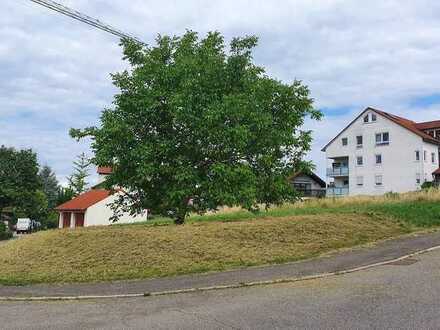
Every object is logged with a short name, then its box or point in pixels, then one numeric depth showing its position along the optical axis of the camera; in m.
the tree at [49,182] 92.00
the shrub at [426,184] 52.78
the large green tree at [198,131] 14.53
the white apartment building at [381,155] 58.59
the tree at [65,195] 73.75
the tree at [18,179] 64.38
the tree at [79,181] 88.44
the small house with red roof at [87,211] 55.62
